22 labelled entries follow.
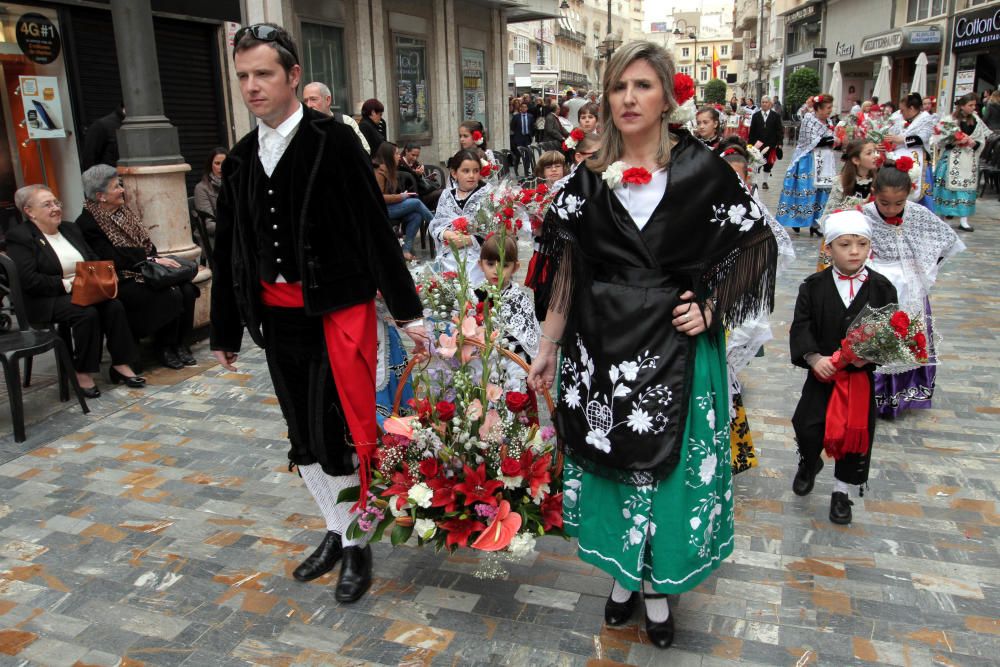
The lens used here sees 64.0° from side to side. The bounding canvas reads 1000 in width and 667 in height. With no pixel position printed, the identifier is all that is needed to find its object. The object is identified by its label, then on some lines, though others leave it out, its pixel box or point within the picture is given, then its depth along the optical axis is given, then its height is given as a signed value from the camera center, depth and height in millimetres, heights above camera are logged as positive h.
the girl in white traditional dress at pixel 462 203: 5219 -405
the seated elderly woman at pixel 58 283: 5473 -865
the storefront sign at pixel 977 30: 23234 +2881
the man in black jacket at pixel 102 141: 8578 +104
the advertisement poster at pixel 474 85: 18531 +1300
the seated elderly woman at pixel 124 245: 5973 -696
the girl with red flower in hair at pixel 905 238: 4605 -620
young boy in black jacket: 3752 -894
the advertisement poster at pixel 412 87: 15977 +1119
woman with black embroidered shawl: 2578 -587
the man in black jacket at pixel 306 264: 2920 -436
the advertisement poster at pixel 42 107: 8875 +501
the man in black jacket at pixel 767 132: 14977 +32
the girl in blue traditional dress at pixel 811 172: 11211 -556
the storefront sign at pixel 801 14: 44800 +6682
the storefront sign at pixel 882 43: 29781 +3388
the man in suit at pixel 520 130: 19641 +242
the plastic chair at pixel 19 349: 4820 -1172
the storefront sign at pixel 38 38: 8680 +1228
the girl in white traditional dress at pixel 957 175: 11898 -693
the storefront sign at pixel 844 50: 37531 +3797
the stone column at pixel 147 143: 6395 +57
